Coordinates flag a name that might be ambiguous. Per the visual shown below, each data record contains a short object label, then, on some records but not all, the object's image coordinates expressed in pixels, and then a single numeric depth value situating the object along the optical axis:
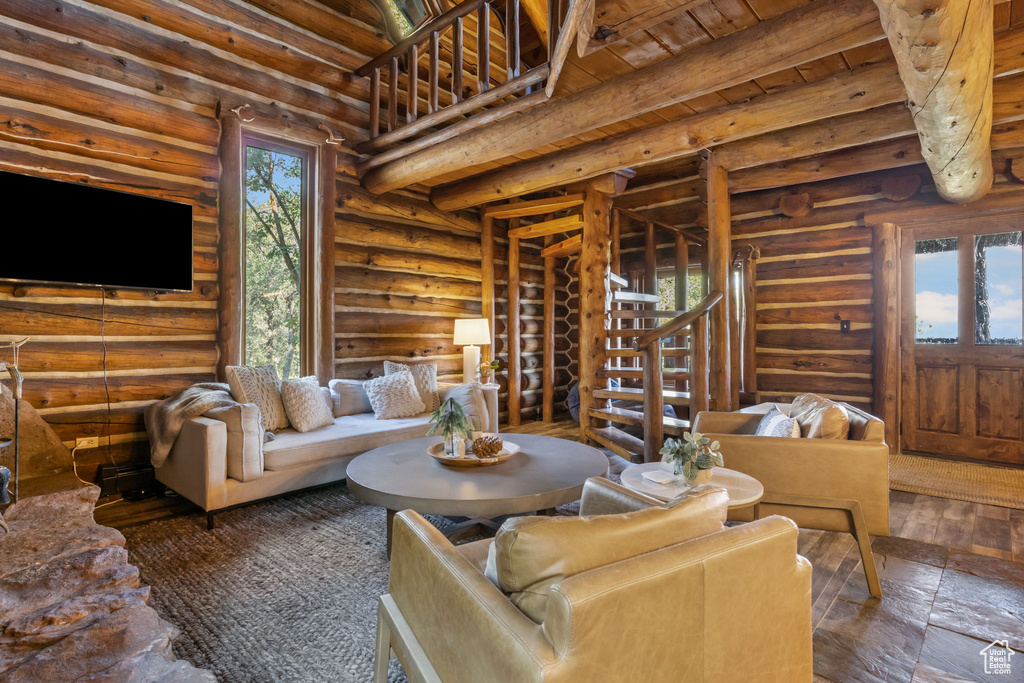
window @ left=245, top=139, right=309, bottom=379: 4.51
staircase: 4.04
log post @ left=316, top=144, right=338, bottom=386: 4.75
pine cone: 2.79
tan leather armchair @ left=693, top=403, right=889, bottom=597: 2.24
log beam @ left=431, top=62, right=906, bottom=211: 3.08
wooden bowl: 2.72
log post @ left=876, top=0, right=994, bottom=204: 1.80
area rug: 1.86
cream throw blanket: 3.30
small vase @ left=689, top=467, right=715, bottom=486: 2.15
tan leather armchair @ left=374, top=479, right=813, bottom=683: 0.93
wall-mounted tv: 3.19
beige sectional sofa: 3.03
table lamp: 5.43
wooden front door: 4.62
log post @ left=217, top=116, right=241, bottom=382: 4.14
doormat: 3.64
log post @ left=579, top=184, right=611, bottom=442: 5.11
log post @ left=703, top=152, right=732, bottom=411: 4.31
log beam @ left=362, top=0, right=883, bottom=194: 2.50
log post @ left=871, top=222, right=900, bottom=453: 5.04
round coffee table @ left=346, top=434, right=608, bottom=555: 2.26
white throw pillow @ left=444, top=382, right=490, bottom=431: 4.29
